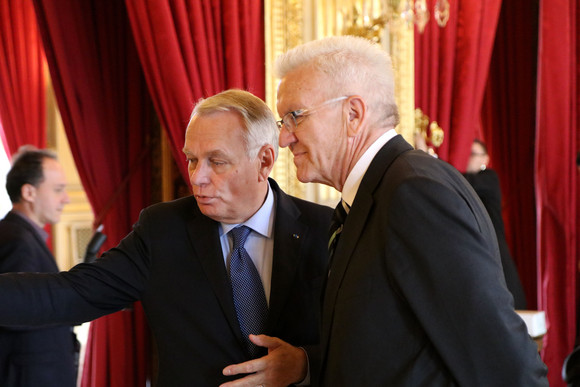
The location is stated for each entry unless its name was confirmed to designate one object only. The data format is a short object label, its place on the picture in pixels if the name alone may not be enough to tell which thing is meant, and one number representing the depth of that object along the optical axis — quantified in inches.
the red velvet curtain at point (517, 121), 231.1
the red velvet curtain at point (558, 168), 210.1
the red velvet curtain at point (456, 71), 186.7
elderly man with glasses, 53.4
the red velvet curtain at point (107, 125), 161.6
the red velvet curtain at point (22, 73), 211.3
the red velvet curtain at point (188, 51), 139.2
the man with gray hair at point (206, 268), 76.5
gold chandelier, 161.8
